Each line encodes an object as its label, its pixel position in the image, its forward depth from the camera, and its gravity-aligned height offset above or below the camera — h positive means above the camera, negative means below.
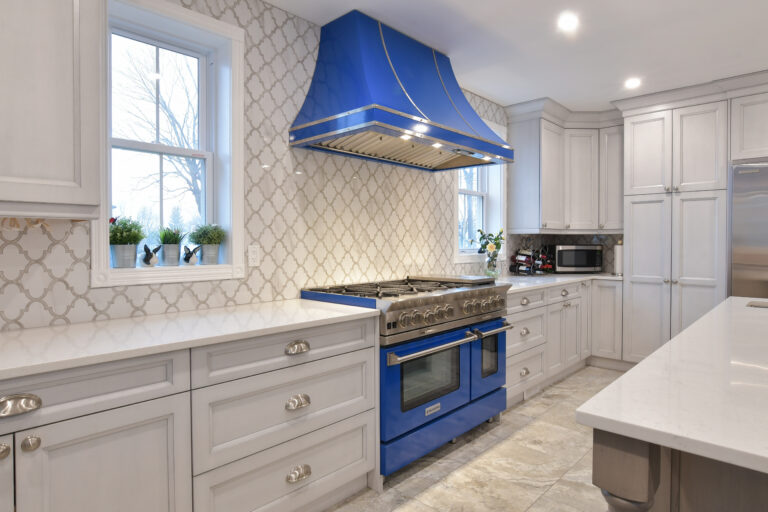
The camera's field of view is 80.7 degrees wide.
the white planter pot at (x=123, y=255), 2.06 -0.02
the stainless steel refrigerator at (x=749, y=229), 3.61 +0.18
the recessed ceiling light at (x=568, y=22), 2.72 +1.43
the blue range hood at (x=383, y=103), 2.39 +0.85
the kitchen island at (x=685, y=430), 0.77 -0.31
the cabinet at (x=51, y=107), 1.44 +0.48
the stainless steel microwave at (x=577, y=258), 4.79 -0.07
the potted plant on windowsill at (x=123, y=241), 2.05 +0.04
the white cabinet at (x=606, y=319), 4.44 -0.67
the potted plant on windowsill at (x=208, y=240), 2.34 +0.05
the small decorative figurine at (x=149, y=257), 2.16 -0.03
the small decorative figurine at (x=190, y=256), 2.32 -0.03
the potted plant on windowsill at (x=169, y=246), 2.24 +0.02
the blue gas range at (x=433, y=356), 2.29 -0.61
